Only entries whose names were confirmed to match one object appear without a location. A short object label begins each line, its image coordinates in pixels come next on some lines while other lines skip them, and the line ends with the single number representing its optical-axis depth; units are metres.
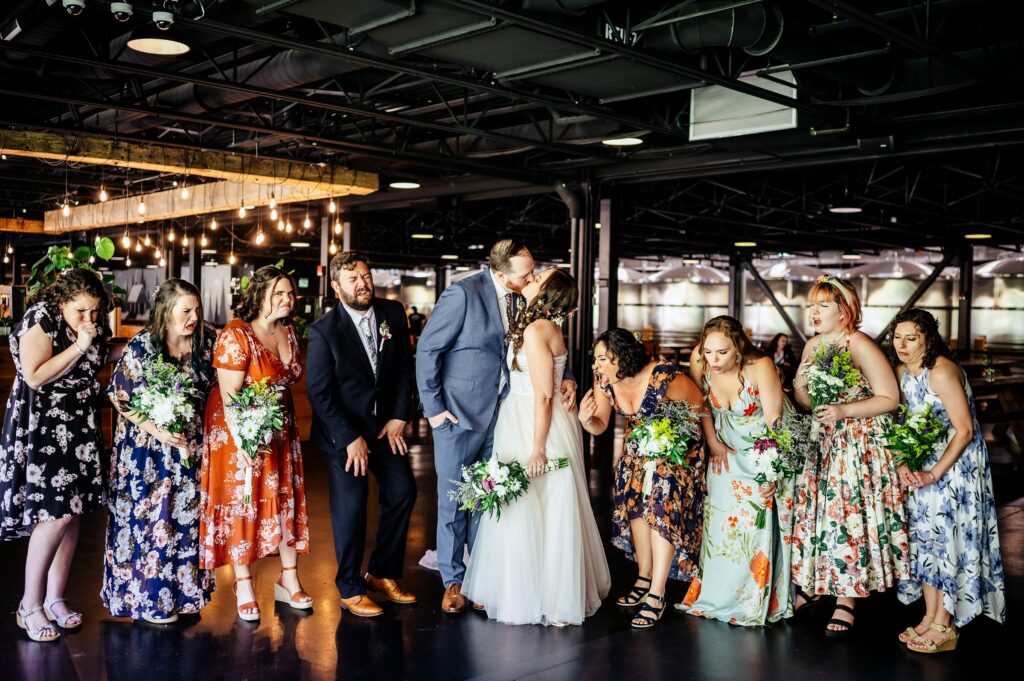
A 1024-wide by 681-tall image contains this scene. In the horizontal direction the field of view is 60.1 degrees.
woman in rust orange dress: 3.92
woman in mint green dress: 4.09
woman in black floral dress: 3.68
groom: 4.21
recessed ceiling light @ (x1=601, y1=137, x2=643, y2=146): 8.81
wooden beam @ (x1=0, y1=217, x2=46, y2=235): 20.53
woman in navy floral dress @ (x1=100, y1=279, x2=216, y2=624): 3.82
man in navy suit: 4.09
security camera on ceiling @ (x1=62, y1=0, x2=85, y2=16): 4.71
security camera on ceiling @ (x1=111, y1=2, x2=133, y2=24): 4.86
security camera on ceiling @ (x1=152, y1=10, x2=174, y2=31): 4.96
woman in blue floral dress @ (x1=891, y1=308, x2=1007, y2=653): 3.89
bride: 4.05
